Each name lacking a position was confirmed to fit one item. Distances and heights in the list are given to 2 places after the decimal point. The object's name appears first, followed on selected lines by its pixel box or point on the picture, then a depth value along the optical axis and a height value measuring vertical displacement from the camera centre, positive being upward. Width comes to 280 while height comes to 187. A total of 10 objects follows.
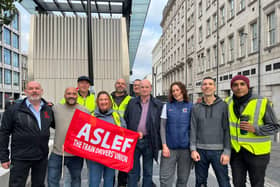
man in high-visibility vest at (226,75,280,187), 3.08 -0.50
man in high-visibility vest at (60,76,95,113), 4.33 -0.01
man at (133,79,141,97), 5.14 +0.18
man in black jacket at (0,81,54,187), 3.14 -0.56
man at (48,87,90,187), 3.54 -0.78
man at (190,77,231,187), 3.29 -0.59
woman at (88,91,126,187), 3.51 -0.43
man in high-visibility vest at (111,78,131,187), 4.37 -0.10
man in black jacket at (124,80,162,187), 3.78 -0.52
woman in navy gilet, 3.49 -0.63
